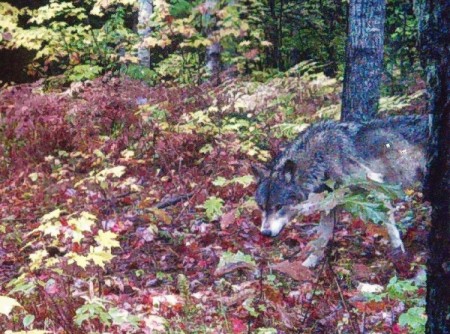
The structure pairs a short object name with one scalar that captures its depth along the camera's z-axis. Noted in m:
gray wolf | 6.39
